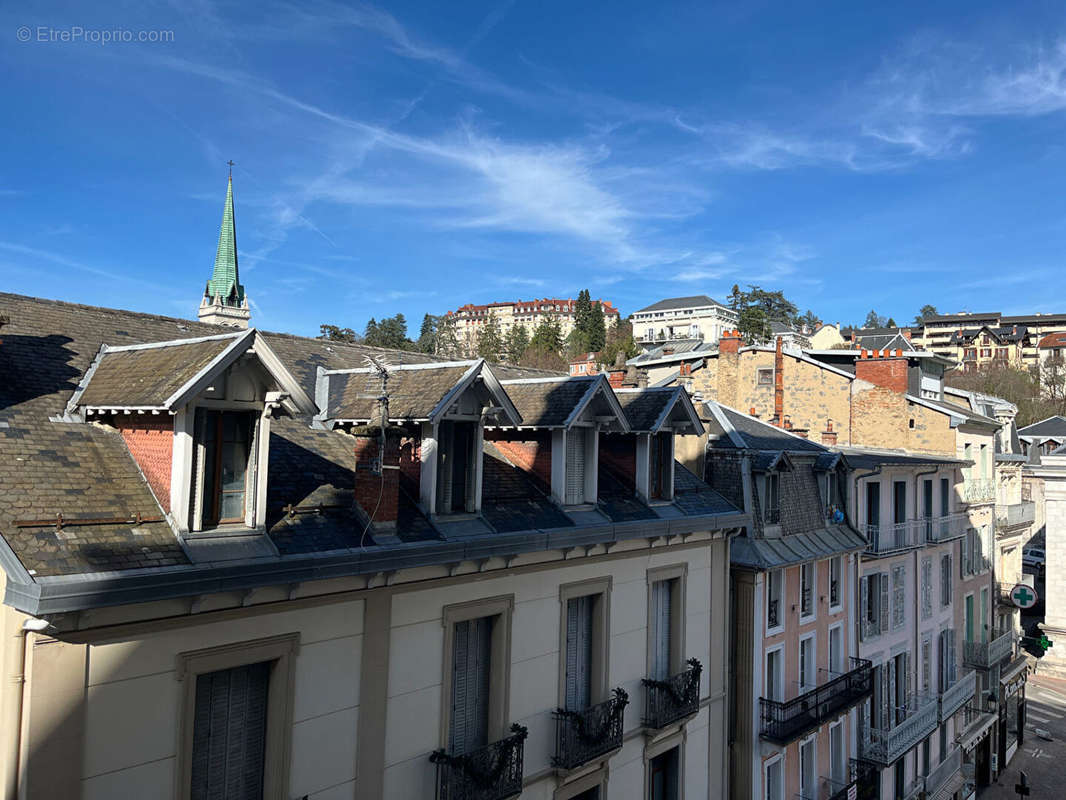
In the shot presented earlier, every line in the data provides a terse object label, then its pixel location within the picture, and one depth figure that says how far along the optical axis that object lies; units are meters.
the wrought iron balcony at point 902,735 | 21.89
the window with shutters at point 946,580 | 28.16
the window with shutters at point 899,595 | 24.11
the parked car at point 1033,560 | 56.19
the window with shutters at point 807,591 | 19.11
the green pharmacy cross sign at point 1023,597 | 29.31
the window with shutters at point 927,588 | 26.38
